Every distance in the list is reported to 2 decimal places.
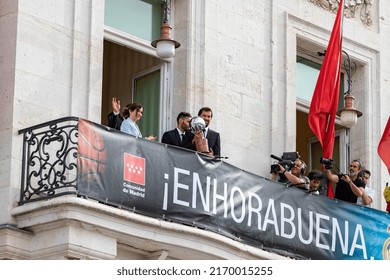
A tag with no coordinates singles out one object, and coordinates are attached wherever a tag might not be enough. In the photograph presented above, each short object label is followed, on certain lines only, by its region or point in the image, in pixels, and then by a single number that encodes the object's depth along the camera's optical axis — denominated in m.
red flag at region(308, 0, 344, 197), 20.30
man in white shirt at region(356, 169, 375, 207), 19.91
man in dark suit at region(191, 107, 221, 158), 18.07
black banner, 16.38
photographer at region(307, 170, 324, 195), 19.20
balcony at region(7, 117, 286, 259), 15.98
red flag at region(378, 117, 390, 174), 20.78
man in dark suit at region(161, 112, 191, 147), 17.78
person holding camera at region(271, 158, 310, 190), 18.78
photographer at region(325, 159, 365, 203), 19.78
